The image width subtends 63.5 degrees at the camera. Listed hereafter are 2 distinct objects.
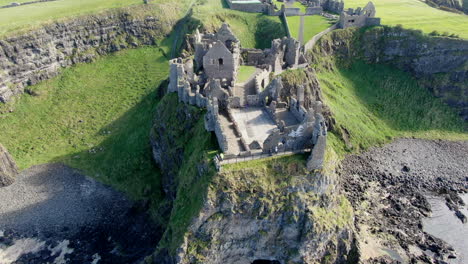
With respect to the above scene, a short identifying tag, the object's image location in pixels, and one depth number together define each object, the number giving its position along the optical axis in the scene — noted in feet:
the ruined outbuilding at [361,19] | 290.35
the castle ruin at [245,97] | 141.79
